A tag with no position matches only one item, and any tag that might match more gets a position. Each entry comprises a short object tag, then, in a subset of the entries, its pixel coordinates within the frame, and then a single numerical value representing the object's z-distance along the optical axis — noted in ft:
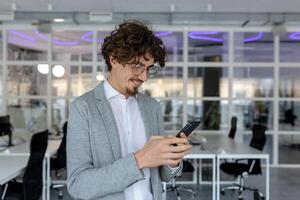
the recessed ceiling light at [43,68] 28.96
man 3.20
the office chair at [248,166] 17.89
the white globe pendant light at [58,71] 28.96
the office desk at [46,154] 14.93
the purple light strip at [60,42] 29.66
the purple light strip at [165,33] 29.33
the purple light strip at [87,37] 29.55
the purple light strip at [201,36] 29.68
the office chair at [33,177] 11.96
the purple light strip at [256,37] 29.99
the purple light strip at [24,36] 29.63
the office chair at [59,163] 17.79
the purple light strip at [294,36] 29.94
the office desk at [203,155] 16.05
